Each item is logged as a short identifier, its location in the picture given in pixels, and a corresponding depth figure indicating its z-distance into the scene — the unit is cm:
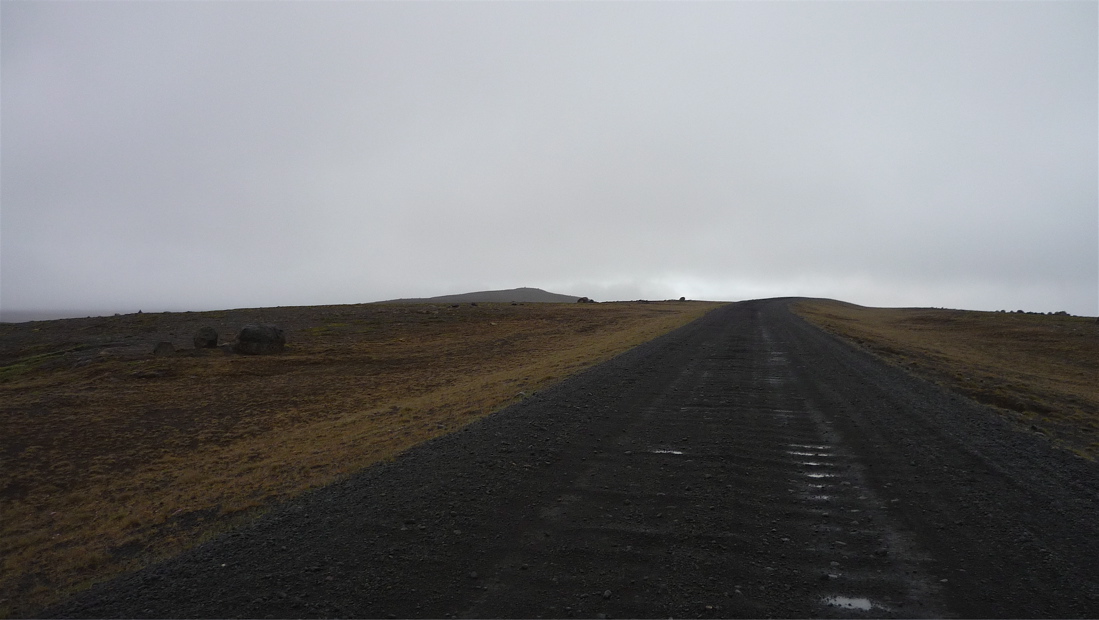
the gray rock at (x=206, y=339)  2905
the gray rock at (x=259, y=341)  2869
